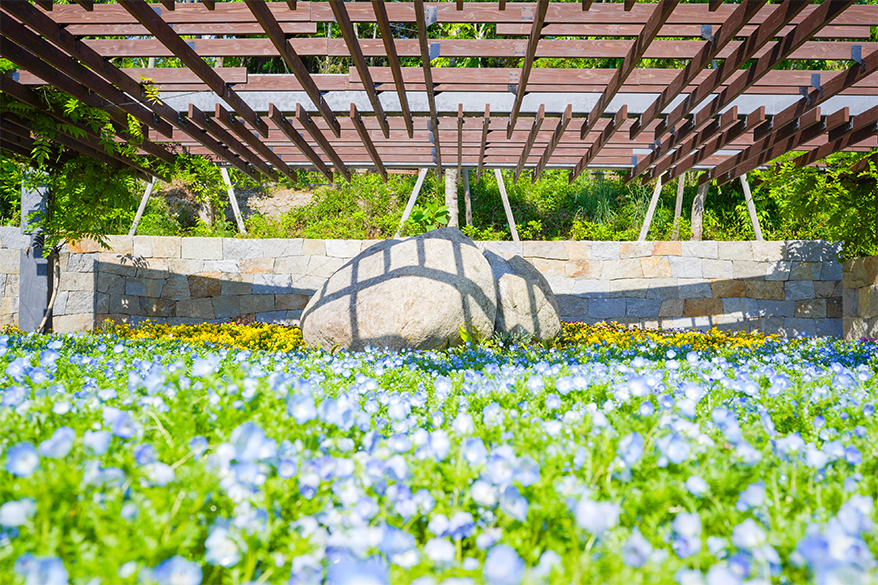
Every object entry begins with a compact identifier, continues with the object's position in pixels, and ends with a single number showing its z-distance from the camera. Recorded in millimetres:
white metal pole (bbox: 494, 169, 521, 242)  8609
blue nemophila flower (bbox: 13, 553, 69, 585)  655
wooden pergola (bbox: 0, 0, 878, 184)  3293
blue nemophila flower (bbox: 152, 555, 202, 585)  693
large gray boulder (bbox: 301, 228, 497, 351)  4879
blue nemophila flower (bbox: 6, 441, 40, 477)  835
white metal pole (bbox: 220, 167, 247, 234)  8650
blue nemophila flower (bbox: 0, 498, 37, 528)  753
